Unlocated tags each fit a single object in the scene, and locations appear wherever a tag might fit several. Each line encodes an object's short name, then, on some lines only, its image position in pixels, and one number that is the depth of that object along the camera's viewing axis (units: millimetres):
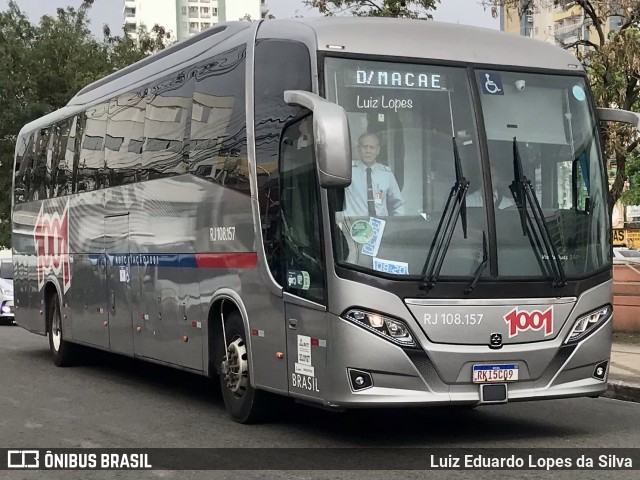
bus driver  8727
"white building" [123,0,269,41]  139875
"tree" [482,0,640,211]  18531
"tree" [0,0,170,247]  41125
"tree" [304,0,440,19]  21155
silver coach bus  8656
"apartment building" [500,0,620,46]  79550
